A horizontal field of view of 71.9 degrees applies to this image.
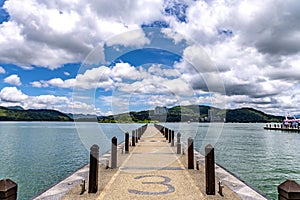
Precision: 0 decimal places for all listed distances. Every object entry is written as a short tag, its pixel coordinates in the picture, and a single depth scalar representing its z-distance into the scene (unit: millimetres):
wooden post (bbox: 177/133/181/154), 11650
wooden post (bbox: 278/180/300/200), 3044
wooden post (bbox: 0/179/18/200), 2979
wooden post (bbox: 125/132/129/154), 12384
